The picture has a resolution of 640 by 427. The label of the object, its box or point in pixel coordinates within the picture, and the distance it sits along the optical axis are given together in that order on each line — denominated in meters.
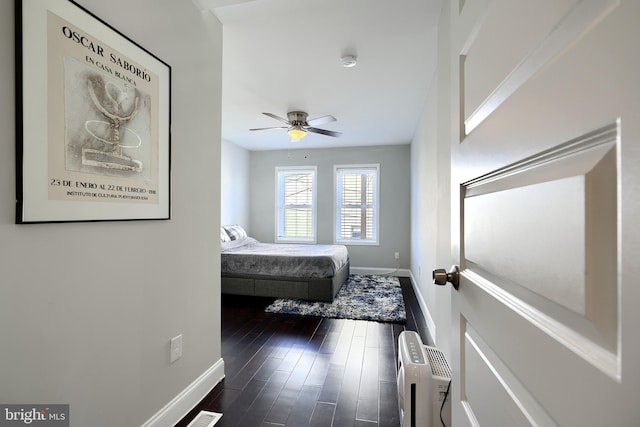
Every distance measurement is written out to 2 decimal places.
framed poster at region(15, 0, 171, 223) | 0.96
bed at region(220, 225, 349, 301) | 3.84
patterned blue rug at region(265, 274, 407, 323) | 3.34
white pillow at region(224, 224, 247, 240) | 4.89
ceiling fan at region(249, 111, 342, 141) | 3.64
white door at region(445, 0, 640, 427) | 0.32
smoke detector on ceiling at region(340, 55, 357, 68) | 2.39
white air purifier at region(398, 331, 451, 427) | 1.16
